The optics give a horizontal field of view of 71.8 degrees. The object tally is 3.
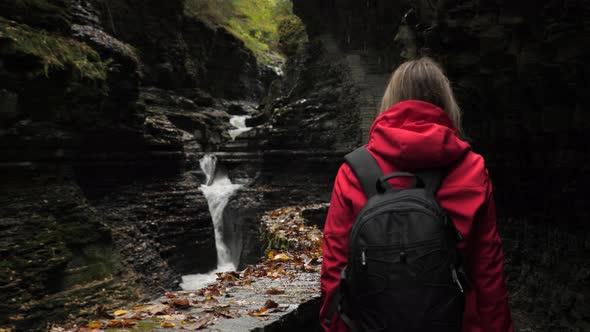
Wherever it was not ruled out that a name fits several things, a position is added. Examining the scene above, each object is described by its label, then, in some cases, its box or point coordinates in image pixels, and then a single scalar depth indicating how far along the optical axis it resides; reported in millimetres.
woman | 1603
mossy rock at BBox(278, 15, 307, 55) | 32188
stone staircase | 18288
